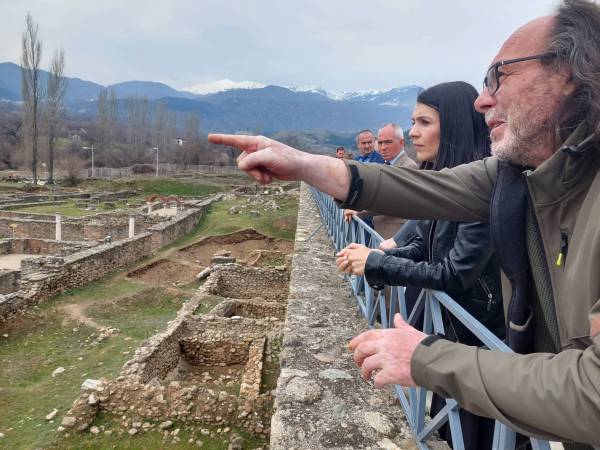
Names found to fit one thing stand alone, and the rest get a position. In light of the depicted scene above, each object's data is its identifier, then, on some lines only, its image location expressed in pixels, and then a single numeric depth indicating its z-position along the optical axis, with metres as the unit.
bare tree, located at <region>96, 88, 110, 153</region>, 72.56
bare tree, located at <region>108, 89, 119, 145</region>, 75.79
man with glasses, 0.90
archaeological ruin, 2.51
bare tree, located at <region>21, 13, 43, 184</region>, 43.91
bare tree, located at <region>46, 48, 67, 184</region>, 47.88
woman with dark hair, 1.97
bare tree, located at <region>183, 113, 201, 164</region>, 75.50
